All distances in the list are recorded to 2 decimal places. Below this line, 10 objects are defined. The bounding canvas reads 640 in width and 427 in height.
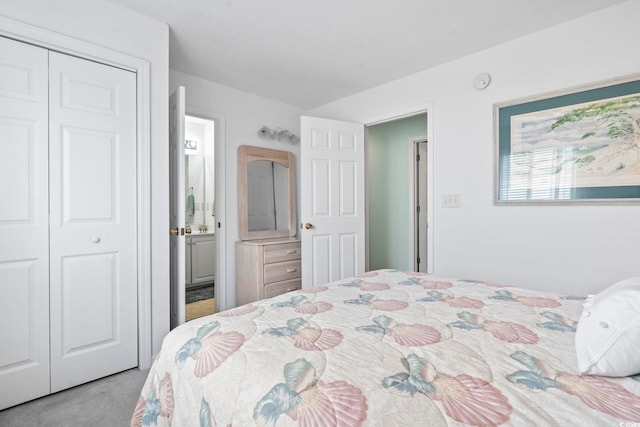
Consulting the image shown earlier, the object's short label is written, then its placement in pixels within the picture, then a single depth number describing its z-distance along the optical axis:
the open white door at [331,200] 3.30
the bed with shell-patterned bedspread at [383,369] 0.67
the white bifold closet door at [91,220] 1.86
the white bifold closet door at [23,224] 1.71
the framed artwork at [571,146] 2.02
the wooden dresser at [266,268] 3.18
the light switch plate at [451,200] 2.79
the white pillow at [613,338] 0.76
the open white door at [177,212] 2.31
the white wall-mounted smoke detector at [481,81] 2.58
